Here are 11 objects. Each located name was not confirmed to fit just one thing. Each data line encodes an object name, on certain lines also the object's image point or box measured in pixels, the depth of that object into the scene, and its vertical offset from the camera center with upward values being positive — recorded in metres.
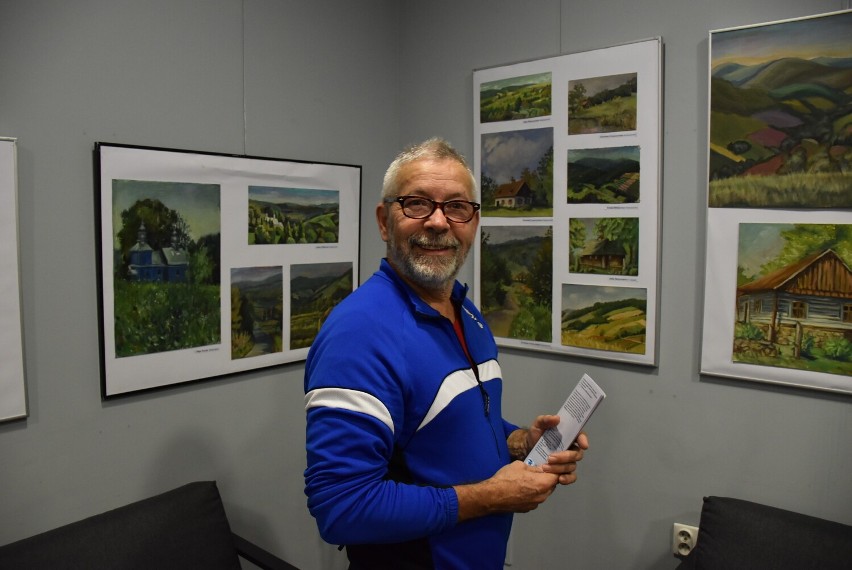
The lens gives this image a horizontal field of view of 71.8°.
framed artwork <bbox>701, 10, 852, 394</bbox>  1.65 +0.17
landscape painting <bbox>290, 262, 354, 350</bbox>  2.23 -0.13
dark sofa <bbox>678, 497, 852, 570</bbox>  1.58 -0.77
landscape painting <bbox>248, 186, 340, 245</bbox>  2.07 +0.17
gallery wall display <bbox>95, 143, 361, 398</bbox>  1.72 +0.01
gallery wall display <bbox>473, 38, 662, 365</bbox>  1.98 +0.22
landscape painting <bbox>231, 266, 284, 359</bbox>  2.03 -0.17
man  1.11 -0.31
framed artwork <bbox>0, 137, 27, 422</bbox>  1.48 -0.09
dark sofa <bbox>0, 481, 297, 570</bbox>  1.48 -0.75
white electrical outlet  1.93 -0.91
